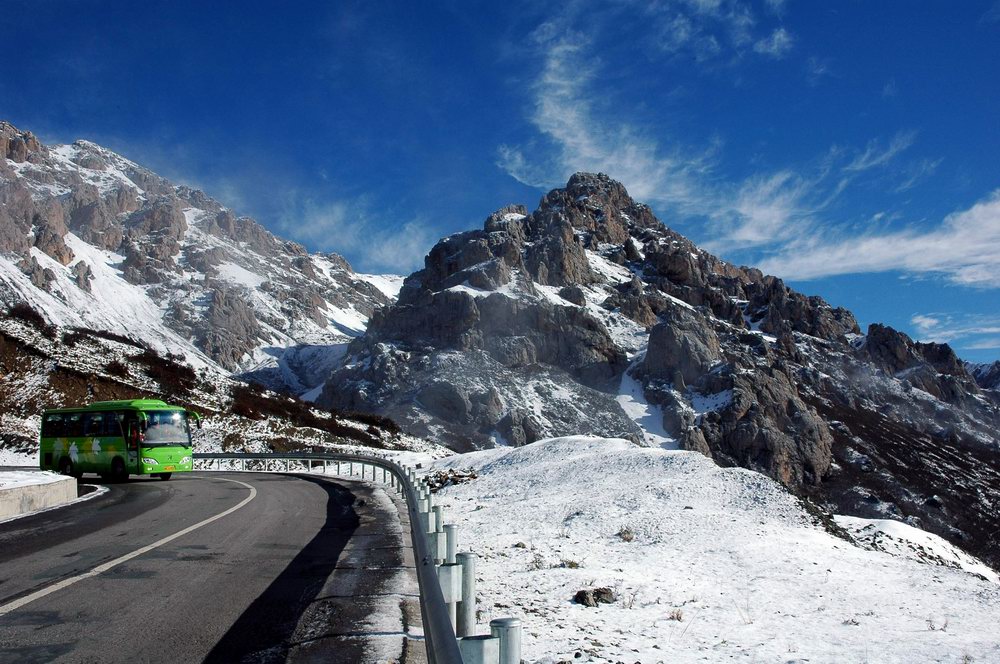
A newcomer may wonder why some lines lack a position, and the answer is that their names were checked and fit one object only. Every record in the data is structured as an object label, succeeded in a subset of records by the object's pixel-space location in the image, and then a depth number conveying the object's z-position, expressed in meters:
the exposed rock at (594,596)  7.62
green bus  22.58
